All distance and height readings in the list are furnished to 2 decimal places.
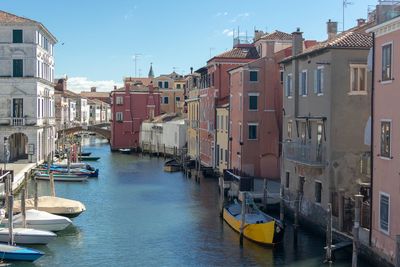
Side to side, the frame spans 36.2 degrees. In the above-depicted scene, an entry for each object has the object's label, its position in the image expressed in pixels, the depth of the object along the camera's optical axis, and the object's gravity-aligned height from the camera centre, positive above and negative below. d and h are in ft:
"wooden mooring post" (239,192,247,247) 69.72 -11.55
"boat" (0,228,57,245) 65.10 -12.92
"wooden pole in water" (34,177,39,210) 79.87 -11.37
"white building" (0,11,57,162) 137.39 +7.96
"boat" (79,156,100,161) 185.78 -12.75
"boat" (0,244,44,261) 59.62 -13.43
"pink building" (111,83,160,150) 227.40 +1.93
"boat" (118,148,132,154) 221.83 -12.45
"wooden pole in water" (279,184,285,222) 75.08 -11.47
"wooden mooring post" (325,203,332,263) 57.98 -11.73
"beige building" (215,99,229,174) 122.11 -3.91
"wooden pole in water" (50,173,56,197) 94.86 -10.98
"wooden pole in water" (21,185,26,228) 67.52 -10.36
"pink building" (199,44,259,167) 128.26 +6.67
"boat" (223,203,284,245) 66.74 -12.42
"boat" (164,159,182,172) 151.74 -12.62
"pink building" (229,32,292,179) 106.93 +0.25
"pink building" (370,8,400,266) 52.16 -2.08
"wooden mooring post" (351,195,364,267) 51.31 -9.58
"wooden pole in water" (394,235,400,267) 44.55 -9.74
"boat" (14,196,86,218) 80.18 -11.87
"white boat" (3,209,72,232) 70.38 -12.22
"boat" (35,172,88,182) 129.59 -13.00
